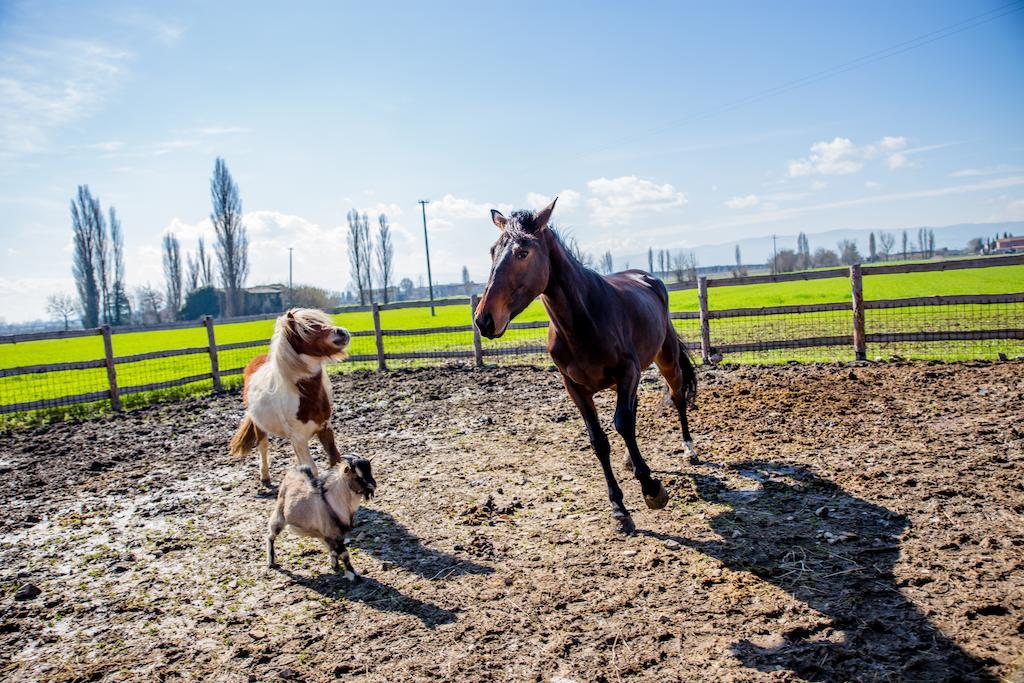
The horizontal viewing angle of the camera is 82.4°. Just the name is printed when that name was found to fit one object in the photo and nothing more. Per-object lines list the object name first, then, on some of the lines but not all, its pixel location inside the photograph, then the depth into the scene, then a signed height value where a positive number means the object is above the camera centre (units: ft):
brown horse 12.28 -0.50
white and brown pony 16.63 -1.80
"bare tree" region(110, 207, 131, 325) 179.93 +16.09
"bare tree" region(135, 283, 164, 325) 247.50 +11.33
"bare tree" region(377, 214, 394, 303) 224.12 +21.84
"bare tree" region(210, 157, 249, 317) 162.91 +26.90
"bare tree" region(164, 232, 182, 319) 223.51 +20.39
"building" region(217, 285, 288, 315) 200.85 +6.86
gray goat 12.68 -4.07
